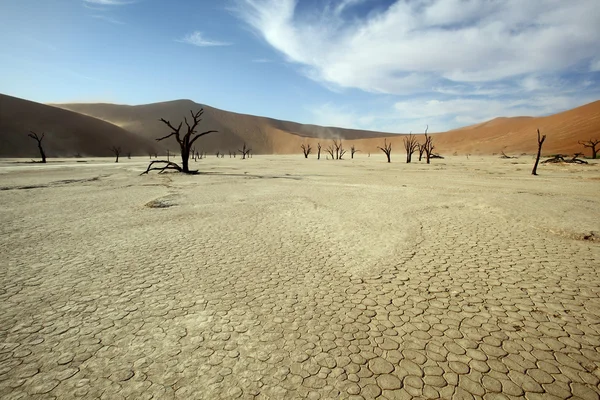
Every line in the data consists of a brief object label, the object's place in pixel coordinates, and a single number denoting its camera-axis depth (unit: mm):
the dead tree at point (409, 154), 35438
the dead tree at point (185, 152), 17641
